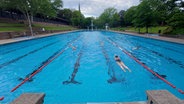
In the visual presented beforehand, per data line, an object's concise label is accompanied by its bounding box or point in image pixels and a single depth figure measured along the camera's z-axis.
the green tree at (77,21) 48.13
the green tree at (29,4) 15.20
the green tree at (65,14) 52.43
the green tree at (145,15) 15.59
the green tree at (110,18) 46.41
